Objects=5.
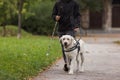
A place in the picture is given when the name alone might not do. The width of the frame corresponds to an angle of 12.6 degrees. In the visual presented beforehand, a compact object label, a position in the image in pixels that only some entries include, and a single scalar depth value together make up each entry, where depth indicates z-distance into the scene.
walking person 14.88
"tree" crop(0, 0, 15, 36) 38.94
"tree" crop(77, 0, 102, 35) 53.22
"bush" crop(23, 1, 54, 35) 45.66
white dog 14.12
